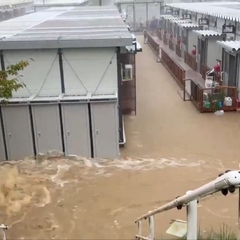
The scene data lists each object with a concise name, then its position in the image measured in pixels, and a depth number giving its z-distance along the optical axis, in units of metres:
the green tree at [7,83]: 8.45
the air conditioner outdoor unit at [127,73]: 13.46
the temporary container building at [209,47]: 20.11
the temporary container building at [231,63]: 15.34
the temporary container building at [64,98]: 10.70
